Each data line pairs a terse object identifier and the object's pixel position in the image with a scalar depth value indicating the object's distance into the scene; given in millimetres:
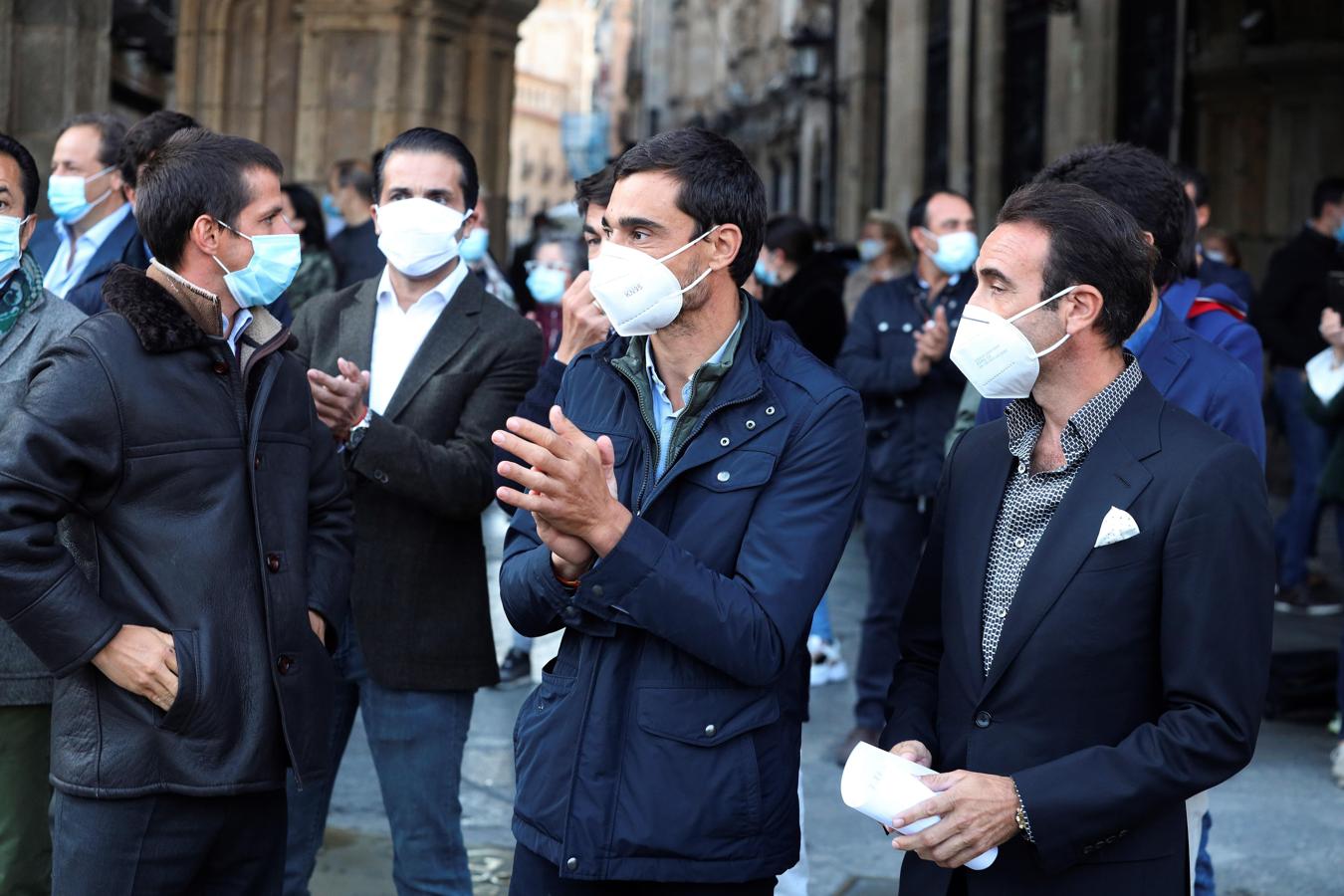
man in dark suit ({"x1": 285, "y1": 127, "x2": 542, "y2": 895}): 4164
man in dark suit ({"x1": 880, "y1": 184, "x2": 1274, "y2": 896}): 2725
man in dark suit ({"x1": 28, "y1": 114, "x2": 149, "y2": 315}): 5344
